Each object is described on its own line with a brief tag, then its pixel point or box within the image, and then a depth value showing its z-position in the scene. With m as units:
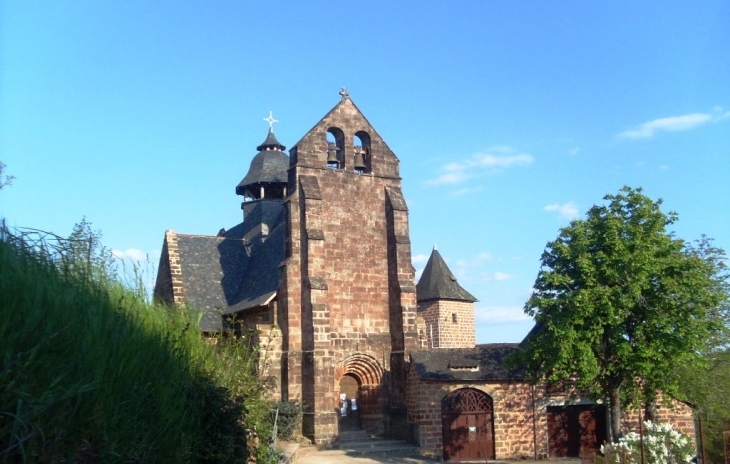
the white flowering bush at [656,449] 14.77
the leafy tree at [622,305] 16.89
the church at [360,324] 22.16
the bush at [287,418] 21.95
